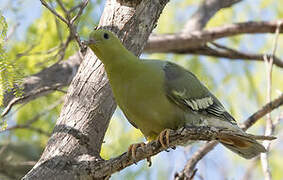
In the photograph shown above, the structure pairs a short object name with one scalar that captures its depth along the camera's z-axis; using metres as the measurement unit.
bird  6.86
